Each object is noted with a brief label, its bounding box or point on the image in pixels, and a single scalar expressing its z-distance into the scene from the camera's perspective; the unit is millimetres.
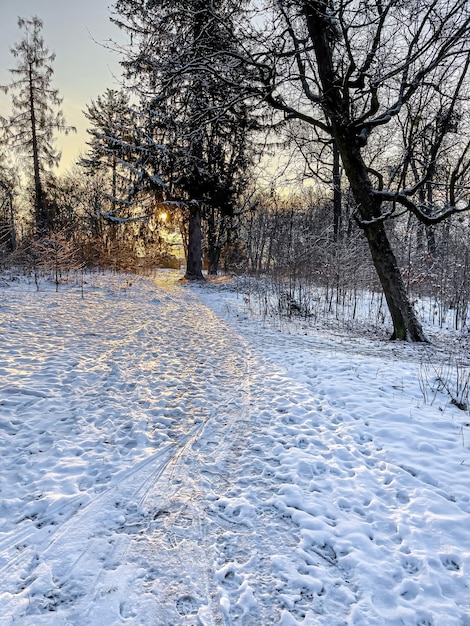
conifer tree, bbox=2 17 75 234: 19344
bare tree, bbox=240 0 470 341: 6398
